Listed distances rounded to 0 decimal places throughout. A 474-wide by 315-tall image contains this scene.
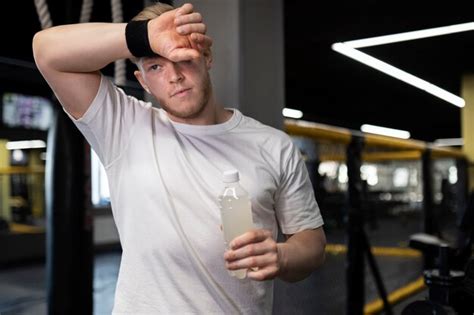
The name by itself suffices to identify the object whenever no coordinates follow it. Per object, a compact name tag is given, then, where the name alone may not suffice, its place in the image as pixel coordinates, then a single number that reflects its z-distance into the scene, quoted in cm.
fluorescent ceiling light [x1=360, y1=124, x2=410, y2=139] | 1702
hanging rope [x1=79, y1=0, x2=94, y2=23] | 193
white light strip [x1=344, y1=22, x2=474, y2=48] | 525
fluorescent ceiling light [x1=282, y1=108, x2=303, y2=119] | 1207
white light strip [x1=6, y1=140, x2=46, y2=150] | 974
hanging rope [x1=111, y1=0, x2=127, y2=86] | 185
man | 116
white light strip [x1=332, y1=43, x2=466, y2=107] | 676
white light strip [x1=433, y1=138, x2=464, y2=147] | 2150
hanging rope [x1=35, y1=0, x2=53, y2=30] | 168
